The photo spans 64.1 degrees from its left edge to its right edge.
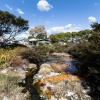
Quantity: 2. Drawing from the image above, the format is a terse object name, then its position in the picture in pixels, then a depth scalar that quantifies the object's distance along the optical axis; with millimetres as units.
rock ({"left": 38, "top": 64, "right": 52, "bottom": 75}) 6005
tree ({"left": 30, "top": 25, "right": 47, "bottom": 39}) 34519
